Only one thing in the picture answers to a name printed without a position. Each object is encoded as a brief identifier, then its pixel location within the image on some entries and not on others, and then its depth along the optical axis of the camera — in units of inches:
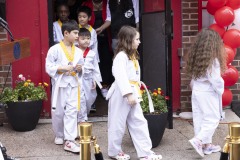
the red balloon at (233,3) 334.3
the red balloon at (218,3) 329.5
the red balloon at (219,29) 336.4
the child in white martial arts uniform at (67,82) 291.7
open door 323.2
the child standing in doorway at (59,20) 354.9
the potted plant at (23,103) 324.5
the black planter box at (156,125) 293.0
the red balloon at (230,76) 333.4
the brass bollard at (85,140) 156.4
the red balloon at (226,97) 345.2
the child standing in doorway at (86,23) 359.0
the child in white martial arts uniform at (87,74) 329.7
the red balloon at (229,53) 327.6
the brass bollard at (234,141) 158.2
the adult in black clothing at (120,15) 378.4
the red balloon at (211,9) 338.8
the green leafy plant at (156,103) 295.7
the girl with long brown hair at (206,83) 277.1
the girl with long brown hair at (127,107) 269.0
